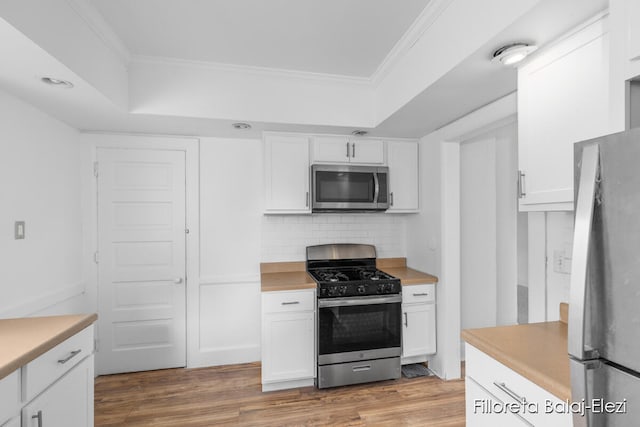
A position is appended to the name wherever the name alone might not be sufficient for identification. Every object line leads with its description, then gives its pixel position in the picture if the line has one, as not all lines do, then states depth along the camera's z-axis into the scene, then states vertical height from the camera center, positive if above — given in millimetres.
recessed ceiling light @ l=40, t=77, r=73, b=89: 1809 +755
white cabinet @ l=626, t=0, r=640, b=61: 945 +537
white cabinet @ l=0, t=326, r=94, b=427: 1195 -742
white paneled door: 2975 -431
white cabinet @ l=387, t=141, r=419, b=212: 3199 +372
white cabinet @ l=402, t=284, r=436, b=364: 2905 -989
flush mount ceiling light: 1475 +740
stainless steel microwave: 2949 +230
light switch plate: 2070 -100
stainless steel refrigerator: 782 -191
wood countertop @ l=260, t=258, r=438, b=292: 2701 -593
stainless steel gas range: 2686 -990
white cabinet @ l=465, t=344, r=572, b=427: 1101 -712
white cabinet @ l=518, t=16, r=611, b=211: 1229 +435
